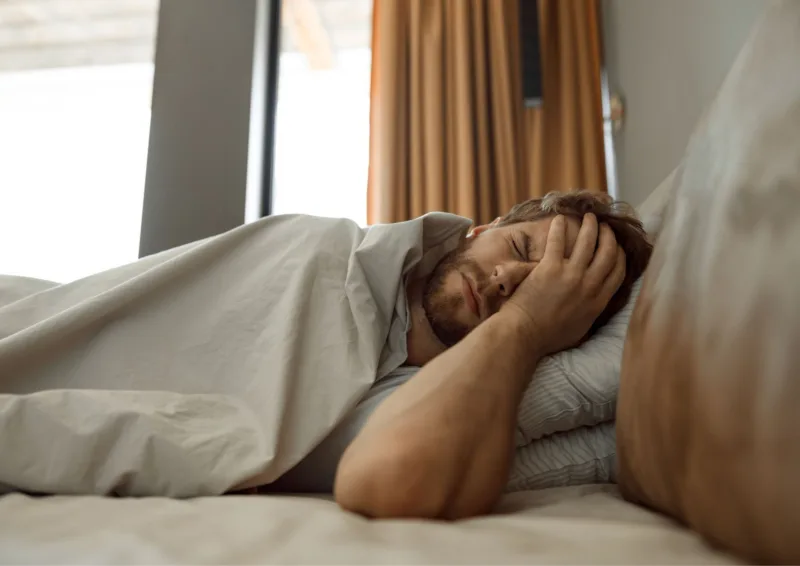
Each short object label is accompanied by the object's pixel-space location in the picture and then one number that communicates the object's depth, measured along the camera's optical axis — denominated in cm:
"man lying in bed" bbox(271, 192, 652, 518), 52
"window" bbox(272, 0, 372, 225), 205
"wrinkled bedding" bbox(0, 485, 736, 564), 35
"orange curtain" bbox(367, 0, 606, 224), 181
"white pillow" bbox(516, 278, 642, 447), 70
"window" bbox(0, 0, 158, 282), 201
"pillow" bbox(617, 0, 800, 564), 29
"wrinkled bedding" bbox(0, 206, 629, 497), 60
